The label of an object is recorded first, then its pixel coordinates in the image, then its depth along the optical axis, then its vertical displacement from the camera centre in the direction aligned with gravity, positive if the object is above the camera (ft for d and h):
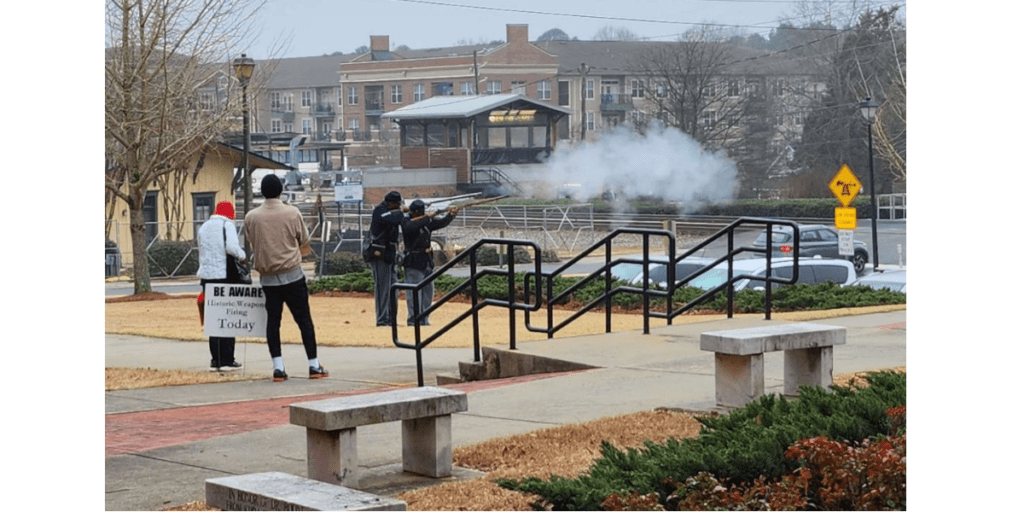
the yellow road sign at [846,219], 112.68 -1.58
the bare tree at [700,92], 254.90 +21.00
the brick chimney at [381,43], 385.66 +46.06
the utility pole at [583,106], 262.88 +19.32
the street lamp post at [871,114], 115.03 +7.34
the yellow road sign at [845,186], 112.98 +1.14
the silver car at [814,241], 132.05 -4.06
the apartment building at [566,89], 261.85 +28.50
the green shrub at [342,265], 129.49 -5.49
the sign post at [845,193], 112.74 +0.57
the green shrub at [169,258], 138.21 -4.82
